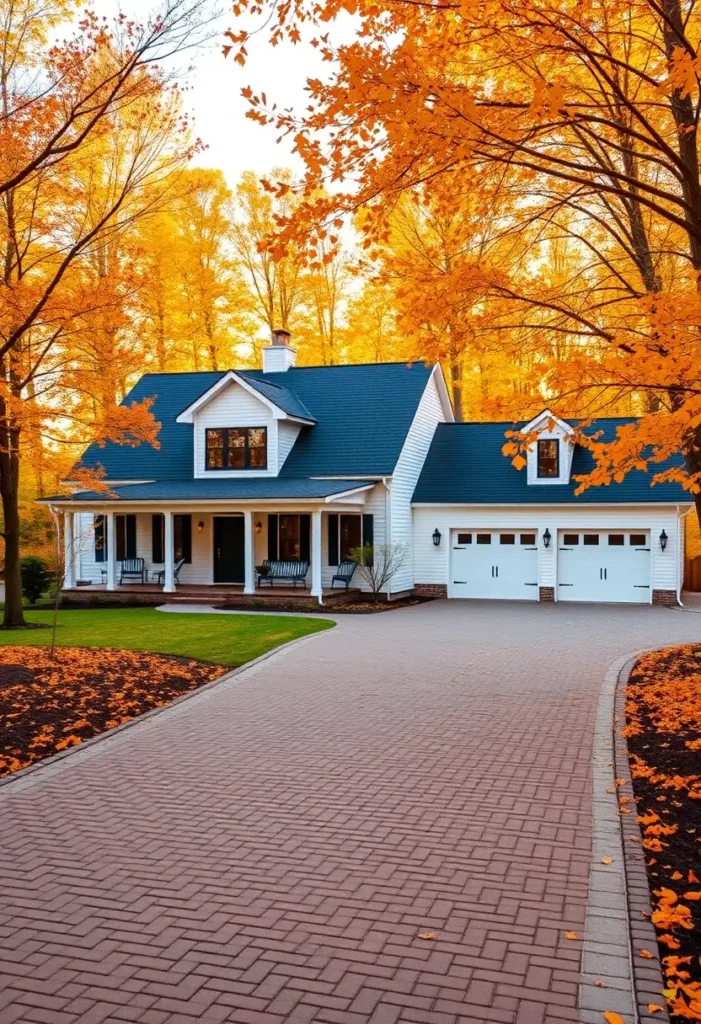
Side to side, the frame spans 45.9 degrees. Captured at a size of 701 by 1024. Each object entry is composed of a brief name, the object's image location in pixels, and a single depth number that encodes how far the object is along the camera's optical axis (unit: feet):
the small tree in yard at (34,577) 76.95
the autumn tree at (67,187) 35.06
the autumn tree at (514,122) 21.22
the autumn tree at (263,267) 114.52
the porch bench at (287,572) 77.92
